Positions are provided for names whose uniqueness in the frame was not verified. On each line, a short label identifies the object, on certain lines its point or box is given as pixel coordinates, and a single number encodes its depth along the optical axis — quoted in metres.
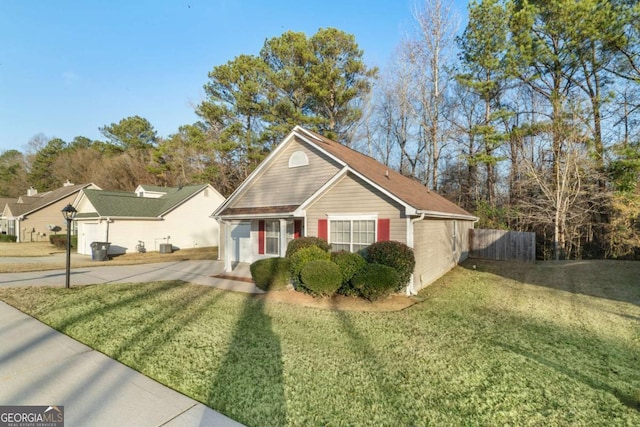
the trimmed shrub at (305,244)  9.51
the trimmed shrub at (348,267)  8.20
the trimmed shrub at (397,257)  8.27
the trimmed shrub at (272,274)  9.05
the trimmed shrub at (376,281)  7.80
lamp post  8.93
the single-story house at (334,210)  9.41
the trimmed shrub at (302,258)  8.64
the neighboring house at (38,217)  27.08
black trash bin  16.92
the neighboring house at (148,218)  19.88
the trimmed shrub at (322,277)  8.02
